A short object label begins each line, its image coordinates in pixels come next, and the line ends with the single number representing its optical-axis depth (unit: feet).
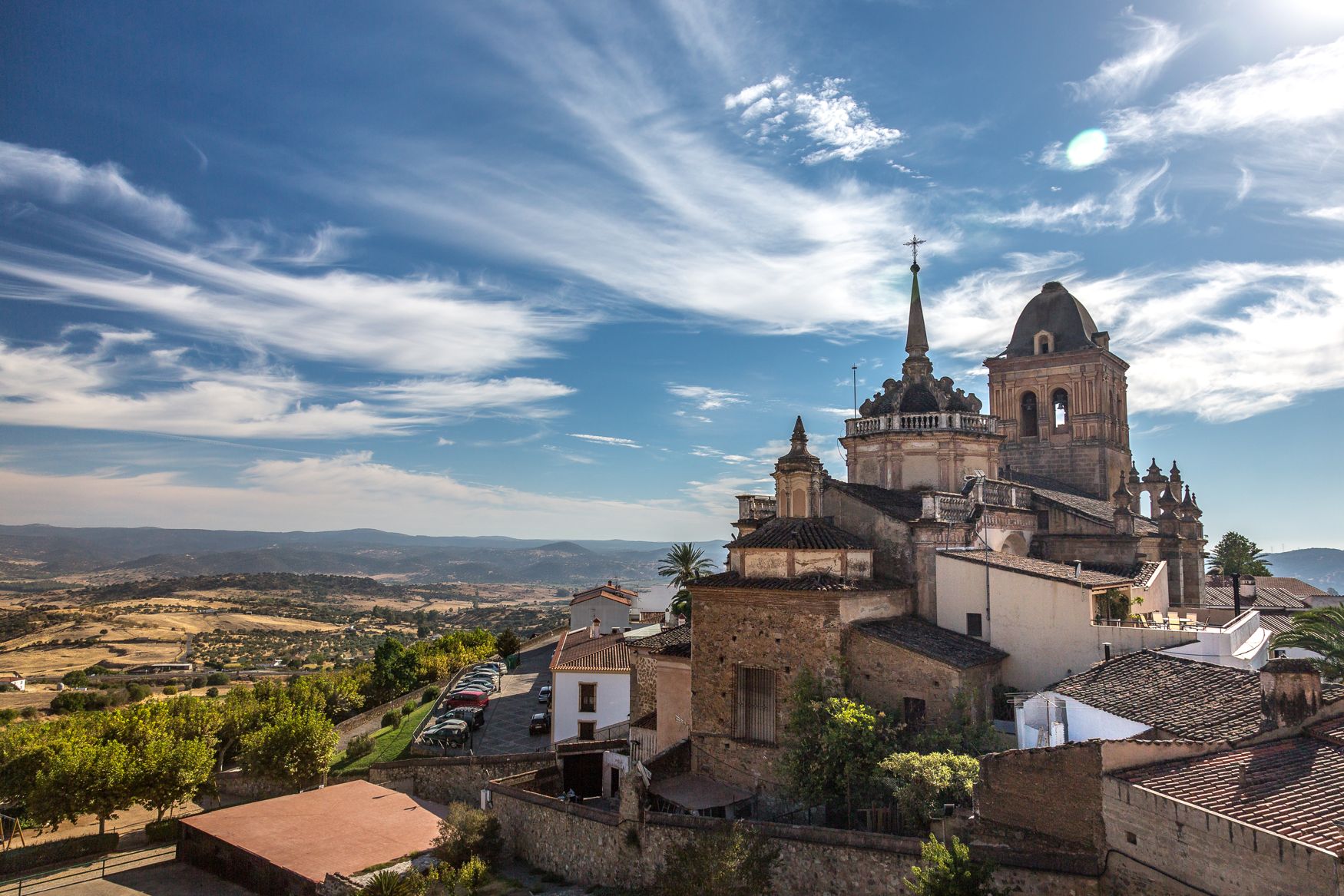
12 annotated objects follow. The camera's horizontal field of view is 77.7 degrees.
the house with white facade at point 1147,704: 51.72
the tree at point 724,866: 57.77
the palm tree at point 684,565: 157.28
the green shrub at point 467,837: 76.38
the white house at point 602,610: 183.42
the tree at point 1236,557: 208.03
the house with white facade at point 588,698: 114.32
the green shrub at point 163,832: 101.76
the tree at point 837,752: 66.80
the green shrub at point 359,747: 128.98
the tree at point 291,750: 107.65
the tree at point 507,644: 209.15
